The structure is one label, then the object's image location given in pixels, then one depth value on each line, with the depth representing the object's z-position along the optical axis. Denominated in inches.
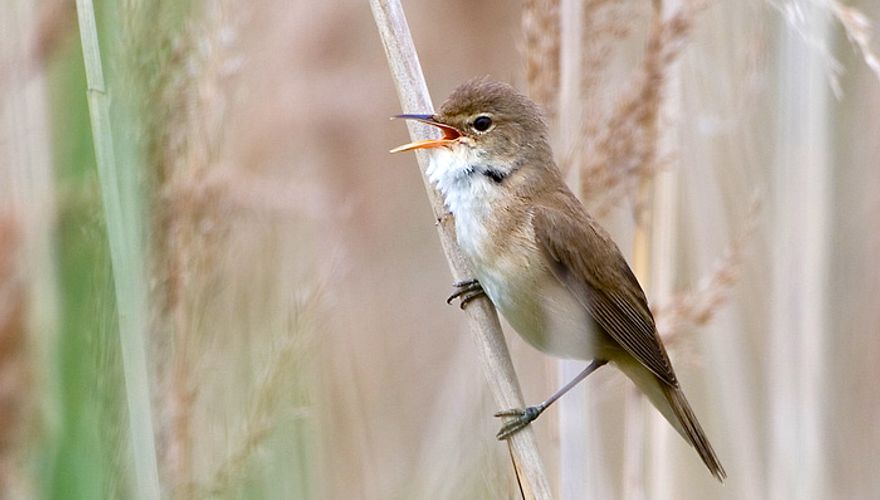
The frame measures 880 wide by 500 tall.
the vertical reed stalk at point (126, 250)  116.6
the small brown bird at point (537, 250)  183.8
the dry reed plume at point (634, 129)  177.0
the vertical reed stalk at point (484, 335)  150.4
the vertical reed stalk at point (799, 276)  194.7
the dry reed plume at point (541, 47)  177.9
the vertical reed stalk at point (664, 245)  201.5
